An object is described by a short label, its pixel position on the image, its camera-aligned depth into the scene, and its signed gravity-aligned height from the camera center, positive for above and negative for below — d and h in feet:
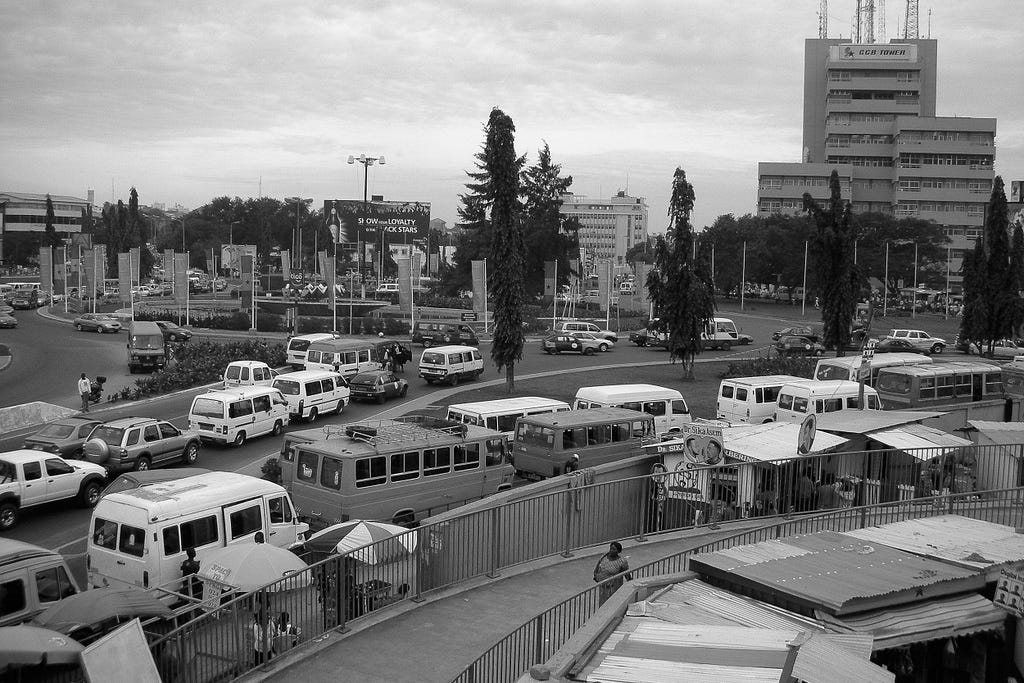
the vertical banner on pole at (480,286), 173.88 -1.44
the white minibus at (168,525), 44.88 -12.91
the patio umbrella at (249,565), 38.93 -12.64
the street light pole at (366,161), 187.93 +23.55
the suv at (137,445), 72.64 -14.14
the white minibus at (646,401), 89.25 -11.78
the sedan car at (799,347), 179.01 -12.15
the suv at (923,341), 186.60 -10.91
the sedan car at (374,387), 115.96 -14.01
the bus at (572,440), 73.92 -13.16
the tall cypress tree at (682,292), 140.15 -1.38
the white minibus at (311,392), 100.22 -13.00
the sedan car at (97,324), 193.47 -11.18
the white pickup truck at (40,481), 60.49 -14.50
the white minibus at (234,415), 87.20 -13.72
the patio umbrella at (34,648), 30.55 -12.75
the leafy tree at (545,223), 302.04 +19.07
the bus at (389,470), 57.31 -12.70
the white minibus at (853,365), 110.63 -9.70
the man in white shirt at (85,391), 102.12 -13.57
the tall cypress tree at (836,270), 150.61 +2.64
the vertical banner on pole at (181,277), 177.58 -0.90
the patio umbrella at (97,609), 35.22 -13.16
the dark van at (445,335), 176.76 -11.01
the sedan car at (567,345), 177.78 -12.56
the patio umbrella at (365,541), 37.47 -12.31
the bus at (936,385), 102.47 -11.08
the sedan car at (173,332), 174.09 -11.40
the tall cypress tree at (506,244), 118.32 +4.64
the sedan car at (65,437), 74.08 -13.80
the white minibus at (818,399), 95.45 -11.84
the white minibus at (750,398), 99.55 -12.57
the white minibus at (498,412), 82.43 -12.12
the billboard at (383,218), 276.62 +17.82
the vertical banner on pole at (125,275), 179.73 -0.77
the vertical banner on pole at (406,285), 180.86 -1.59
